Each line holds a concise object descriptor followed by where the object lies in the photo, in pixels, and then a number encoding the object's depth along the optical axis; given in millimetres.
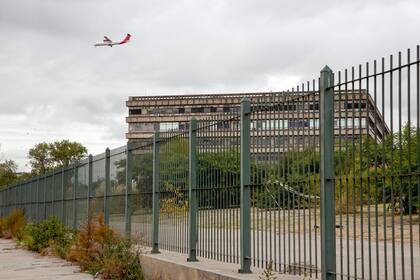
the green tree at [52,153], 99750
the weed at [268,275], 7426
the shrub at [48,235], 19891
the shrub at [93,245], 13492
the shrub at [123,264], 12039
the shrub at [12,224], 29438
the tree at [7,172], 84812
